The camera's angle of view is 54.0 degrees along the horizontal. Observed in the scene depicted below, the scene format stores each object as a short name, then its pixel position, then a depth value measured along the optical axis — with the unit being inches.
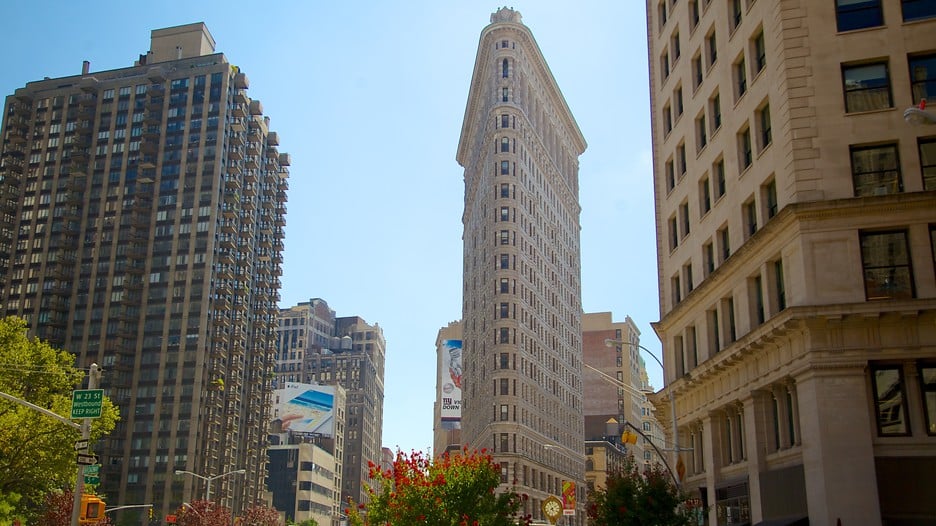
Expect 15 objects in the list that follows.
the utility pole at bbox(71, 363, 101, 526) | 1174.5
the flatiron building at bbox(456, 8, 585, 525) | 4690.0
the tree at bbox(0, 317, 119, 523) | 2175.2
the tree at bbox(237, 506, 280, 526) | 4539.9
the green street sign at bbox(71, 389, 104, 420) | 1193.4
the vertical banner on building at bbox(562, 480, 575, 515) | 1991.6
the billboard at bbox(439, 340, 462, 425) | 7775.6
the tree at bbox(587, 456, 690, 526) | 1375.5
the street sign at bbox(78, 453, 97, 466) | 1186.6
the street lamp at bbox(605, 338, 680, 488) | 1569.9
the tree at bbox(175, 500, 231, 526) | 3821.1
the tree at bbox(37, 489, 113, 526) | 3218.5
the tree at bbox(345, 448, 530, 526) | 1560.0
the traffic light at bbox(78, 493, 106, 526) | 1113.4
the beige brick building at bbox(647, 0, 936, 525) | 1112.8
